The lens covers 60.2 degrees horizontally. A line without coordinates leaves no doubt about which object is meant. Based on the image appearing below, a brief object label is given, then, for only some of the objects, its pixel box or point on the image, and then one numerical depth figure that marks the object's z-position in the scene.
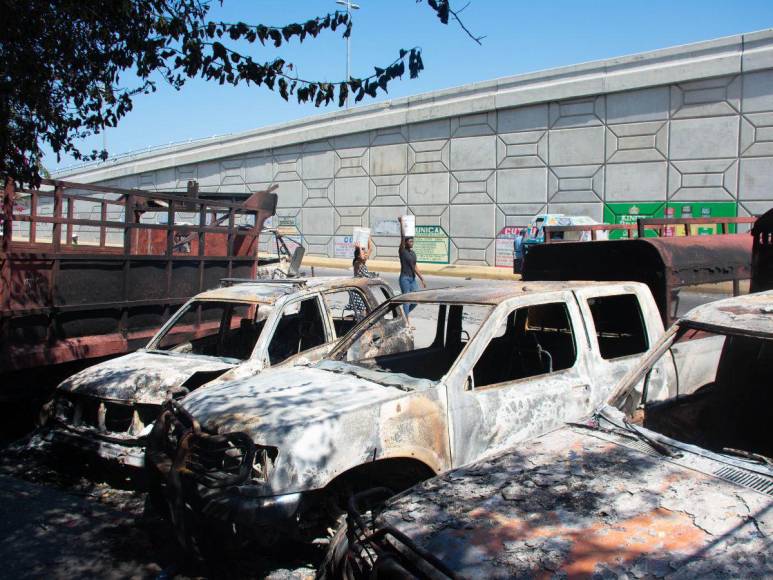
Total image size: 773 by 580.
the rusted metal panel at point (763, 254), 6.78
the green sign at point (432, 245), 27.91
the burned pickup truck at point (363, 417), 3.49
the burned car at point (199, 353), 5.16
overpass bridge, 20.89
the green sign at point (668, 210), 20.91
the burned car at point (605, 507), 2.19
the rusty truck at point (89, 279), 6.36
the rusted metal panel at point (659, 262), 6.84
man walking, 12.59
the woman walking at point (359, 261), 14.18
